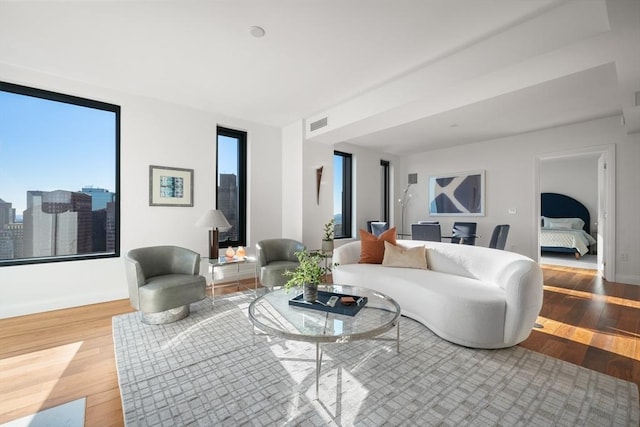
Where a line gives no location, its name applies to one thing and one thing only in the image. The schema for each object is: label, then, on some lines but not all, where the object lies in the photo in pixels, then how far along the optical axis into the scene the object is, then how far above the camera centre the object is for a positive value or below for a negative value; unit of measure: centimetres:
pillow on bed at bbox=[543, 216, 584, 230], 727 -23
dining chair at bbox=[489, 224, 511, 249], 454 -37
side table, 365 -63
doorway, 458 +61
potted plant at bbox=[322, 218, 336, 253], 497 -42
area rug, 159 -114
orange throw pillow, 378 -44
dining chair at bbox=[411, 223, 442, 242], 475 -31
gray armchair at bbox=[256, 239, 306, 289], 363 -65
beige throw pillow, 344 -54
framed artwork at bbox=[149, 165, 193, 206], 398 +42
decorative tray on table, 215 -72
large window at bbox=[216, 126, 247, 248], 476 +56
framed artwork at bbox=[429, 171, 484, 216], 611 +47
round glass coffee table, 177 -76
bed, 665 -29
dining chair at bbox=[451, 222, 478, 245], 520 -36
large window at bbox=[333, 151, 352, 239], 623 +47
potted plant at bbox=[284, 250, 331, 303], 229 -52
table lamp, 375 -13
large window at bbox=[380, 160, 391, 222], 728 +69
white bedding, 656 -60
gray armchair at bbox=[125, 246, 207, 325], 276 -70
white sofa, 227 -71
